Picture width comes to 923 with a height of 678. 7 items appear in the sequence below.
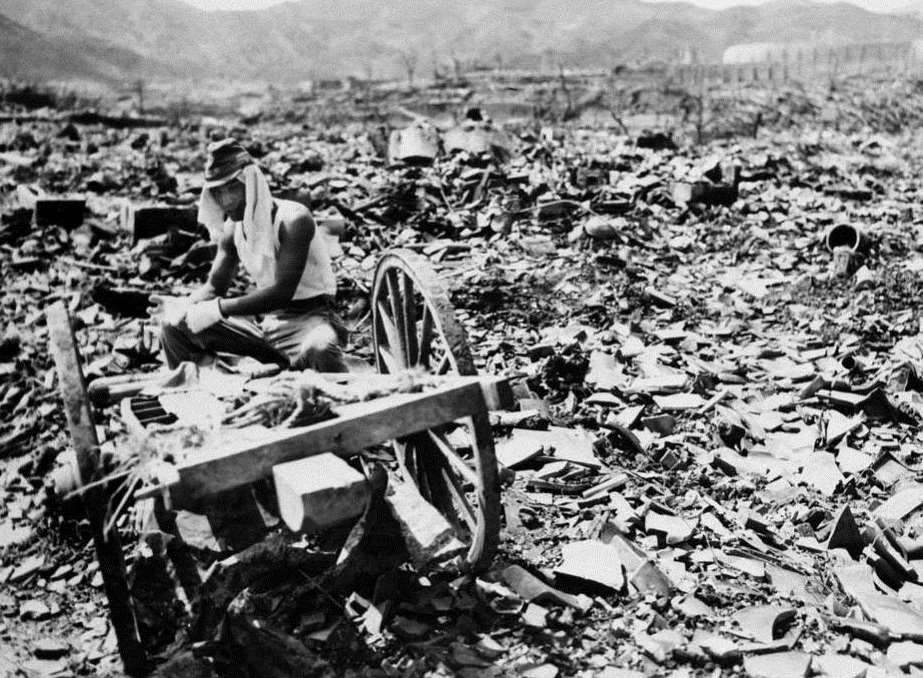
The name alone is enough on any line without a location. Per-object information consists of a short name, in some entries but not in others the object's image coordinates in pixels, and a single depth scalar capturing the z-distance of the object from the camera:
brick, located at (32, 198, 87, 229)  8.42
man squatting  3.77
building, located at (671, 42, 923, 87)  45.34
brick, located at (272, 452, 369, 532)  2.15
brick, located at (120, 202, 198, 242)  8.27
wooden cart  2.33
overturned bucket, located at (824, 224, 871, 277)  7.29
